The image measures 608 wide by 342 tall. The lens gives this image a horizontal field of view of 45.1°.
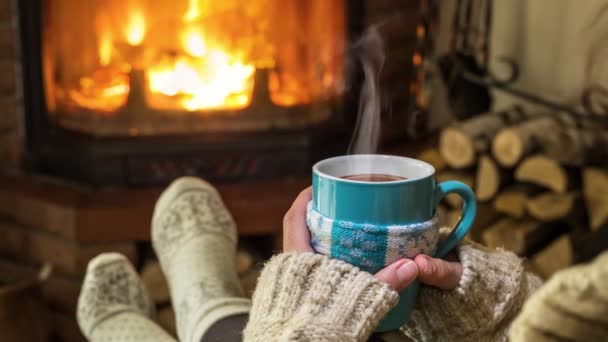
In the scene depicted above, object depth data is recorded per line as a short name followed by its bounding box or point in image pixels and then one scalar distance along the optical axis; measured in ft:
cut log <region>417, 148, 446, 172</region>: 5.25
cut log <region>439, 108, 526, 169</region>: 4.95
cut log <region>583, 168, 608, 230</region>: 4.52
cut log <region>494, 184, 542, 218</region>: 4.82
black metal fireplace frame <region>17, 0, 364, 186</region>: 5.15
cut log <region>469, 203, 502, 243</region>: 4.91
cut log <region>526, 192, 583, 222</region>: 4.63
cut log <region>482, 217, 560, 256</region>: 4.79
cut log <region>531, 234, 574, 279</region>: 4.69
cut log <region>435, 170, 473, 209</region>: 5.05
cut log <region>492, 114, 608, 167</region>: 4.73
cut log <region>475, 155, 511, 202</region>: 4.88
